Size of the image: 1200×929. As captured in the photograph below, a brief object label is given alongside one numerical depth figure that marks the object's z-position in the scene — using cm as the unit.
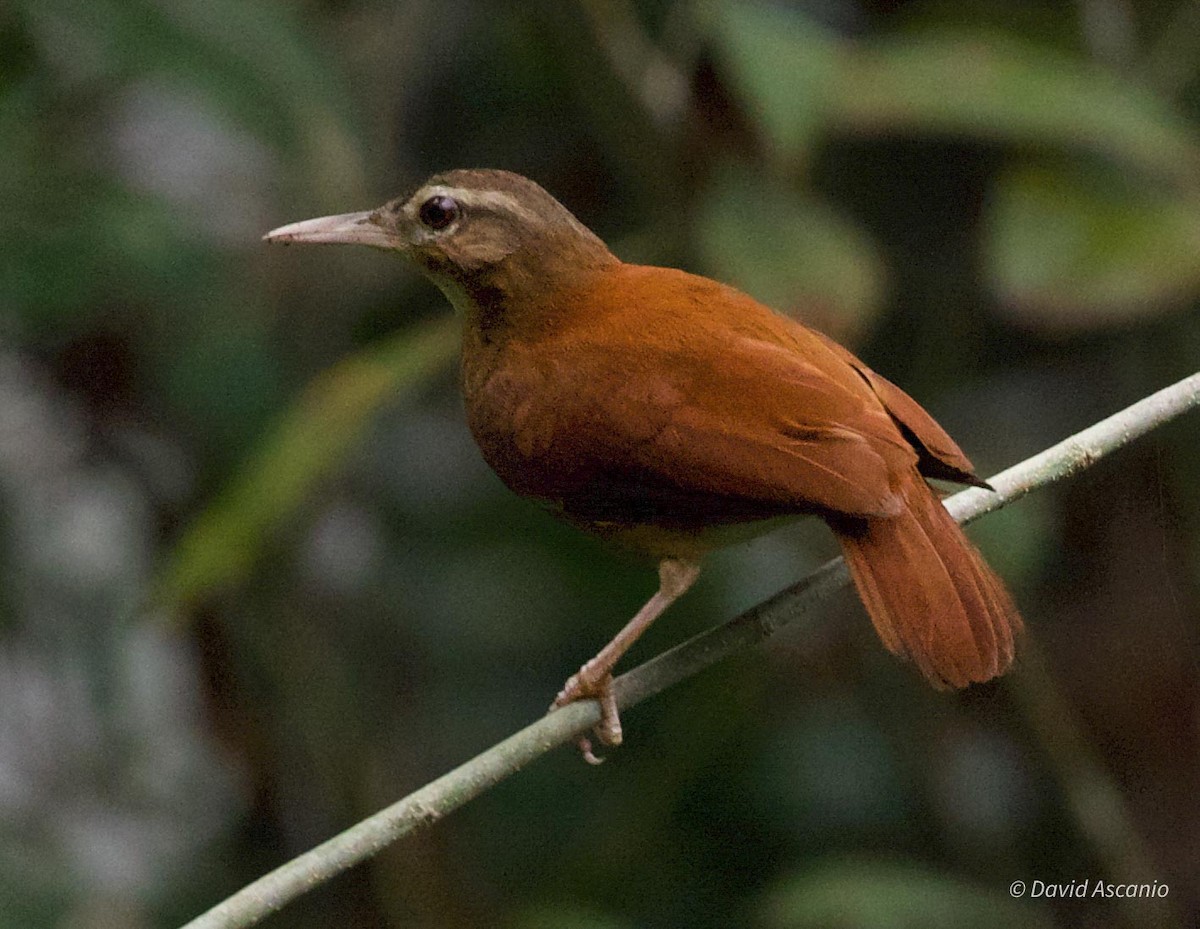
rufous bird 383
